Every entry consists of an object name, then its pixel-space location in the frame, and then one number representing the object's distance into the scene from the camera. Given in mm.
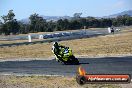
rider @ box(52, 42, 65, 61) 25736
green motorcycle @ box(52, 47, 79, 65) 25141
